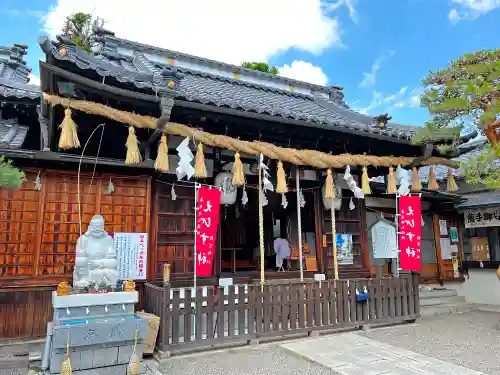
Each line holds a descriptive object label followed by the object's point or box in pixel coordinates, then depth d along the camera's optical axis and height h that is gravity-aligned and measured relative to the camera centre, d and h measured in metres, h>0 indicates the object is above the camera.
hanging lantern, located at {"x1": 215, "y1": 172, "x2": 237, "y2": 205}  7.93 +1.38
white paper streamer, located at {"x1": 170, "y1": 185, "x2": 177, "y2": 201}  7.55 +1.14
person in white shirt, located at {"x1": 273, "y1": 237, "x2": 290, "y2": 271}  11.39 -0.08
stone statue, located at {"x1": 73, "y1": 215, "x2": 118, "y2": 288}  5.64 -0.14
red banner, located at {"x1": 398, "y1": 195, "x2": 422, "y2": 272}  9.17 +0.46
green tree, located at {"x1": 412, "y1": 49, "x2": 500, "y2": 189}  7.23 +2.95
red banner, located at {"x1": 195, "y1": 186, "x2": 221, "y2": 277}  6.93 +0.39
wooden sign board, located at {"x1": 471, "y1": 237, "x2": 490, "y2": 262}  12.08 -0.08
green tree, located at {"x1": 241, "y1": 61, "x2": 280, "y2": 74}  27.83 +13.92
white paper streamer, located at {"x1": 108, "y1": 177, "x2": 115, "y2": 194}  6.93 +1.18
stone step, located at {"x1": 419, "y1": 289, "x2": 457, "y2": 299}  11.27 -1.45
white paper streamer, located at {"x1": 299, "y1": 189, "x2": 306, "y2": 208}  9.11 +1.23
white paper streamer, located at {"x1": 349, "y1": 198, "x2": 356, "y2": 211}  9.79 +1.13
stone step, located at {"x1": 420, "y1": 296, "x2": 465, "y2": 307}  10.85 -1.65
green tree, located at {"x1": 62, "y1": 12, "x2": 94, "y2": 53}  25.80 +15.97
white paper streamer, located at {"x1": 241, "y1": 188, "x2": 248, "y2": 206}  8.34 +1.16
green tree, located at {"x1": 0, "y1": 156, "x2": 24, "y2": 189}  3.89 +0.79
